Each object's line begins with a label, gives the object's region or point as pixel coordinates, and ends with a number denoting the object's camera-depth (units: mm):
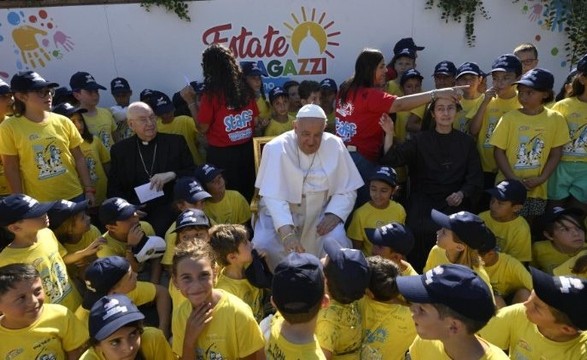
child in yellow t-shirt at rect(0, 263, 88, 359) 2521
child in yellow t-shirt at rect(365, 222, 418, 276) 3289
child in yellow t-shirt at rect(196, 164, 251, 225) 4293
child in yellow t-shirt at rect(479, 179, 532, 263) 3848
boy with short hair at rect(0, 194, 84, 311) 3139
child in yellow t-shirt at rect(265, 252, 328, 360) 2135
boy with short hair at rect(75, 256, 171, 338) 2850
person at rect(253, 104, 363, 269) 3984
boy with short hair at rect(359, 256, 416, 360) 2615
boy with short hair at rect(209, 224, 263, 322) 3055
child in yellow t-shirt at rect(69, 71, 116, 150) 5141
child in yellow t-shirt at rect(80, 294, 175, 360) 2238
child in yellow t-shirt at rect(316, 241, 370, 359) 2418
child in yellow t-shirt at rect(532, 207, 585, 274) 3795
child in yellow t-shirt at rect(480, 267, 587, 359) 2082
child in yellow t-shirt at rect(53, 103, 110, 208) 4680
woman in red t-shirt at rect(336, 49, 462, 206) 4348
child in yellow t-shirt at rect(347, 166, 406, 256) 4102
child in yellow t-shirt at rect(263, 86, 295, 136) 5379
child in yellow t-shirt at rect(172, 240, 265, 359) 2438
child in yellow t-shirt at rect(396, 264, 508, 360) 1907
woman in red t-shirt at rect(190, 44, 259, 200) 4617
